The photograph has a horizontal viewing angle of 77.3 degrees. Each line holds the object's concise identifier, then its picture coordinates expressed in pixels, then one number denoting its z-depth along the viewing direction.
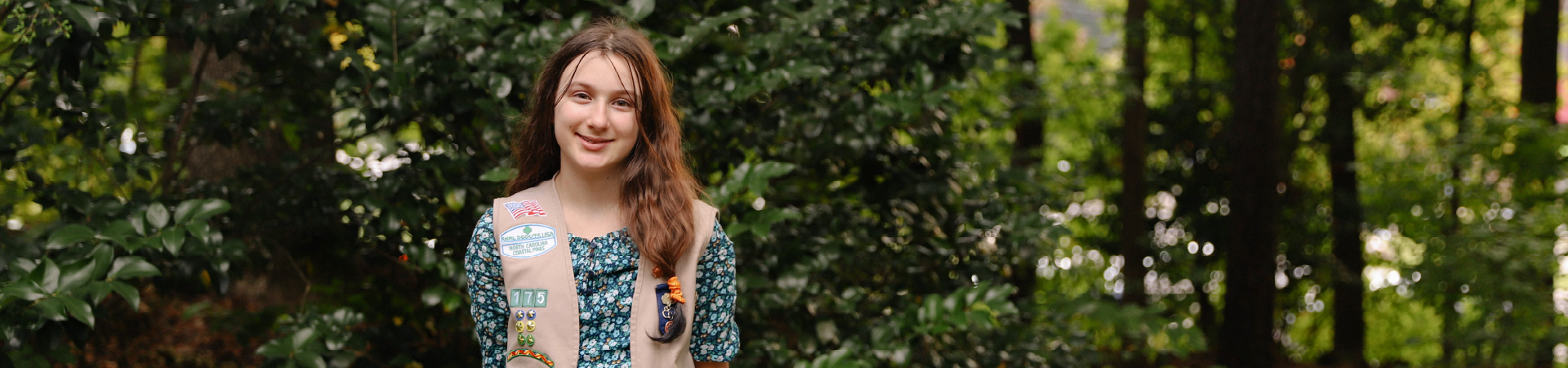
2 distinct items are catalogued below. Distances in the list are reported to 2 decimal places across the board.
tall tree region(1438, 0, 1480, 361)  6.24
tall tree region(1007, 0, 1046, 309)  5.07
